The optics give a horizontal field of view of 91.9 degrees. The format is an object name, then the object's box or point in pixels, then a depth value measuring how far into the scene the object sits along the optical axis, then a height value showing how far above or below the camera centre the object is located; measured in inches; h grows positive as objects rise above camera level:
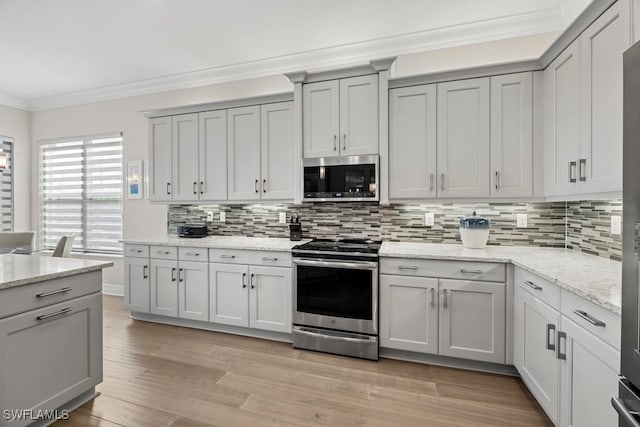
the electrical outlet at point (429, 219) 122.1 -3.1
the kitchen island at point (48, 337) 62.5 -28.4
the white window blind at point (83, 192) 182.7 +11.3
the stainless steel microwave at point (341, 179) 115.4 +12.4
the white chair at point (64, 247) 126.6 -15.0
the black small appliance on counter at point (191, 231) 147.7 -9.6
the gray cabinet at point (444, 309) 94.0 -31.1
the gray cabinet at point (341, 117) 115.2 +36.2
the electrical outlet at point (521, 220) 112.1 -3.1
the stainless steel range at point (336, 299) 105.2 -31.0
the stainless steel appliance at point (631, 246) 38.2 -4.4
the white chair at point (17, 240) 141.5 -13.6
